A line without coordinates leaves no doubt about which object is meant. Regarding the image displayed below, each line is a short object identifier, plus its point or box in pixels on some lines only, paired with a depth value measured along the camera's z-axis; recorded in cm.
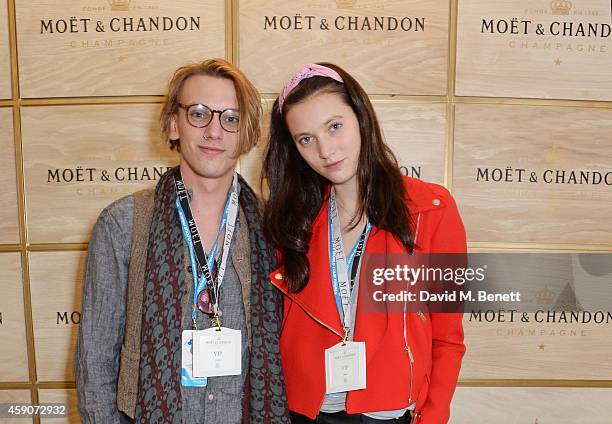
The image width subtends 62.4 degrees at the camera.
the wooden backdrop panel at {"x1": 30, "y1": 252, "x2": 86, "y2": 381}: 247
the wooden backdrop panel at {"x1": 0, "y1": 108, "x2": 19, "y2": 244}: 245
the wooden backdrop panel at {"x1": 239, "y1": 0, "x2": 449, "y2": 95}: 238
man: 148
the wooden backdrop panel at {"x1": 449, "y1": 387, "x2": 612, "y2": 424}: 247
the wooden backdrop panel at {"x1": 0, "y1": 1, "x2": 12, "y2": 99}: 241
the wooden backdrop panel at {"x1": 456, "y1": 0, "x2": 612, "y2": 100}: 240
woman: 148
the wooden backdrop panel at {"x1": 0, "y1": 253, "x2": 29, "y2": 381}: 248
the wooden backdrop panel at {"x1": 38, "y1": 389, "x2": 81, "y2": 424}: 251
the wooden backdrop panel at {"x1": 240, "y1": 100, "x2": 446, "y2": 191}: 242
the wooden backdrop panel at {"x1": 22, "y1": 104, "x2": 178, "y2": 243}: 244
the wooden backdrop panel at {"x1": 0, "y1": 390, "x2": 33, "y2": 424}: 251
